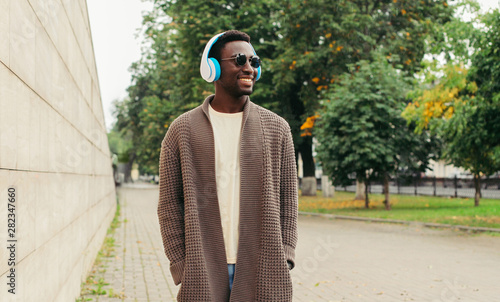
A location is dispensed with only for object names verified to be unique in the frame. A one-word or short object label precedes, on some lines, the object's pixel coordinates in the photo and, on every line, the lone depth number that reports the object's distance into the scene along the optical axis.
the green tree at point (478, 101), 14.20
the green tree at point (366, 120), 21.08
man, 2.57
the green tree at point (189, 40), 27.16
